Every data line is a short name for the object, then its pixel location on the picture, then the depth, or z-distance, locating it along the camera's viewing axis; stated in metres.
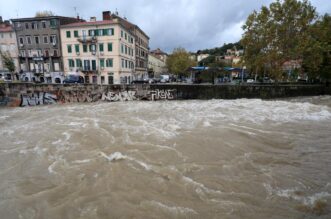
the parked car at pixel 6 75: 36.29
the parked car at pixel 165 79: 40.06
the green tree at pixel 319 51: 23.61
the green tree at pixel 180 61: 51.47
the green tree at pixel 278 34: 23.69
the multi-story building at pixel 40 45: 38.24
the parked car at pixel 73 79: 29.27
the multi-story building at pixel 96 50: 35.94
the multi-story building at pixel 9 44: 40.97
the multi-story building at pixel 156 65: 61.42
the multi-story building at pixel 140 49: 45.62
